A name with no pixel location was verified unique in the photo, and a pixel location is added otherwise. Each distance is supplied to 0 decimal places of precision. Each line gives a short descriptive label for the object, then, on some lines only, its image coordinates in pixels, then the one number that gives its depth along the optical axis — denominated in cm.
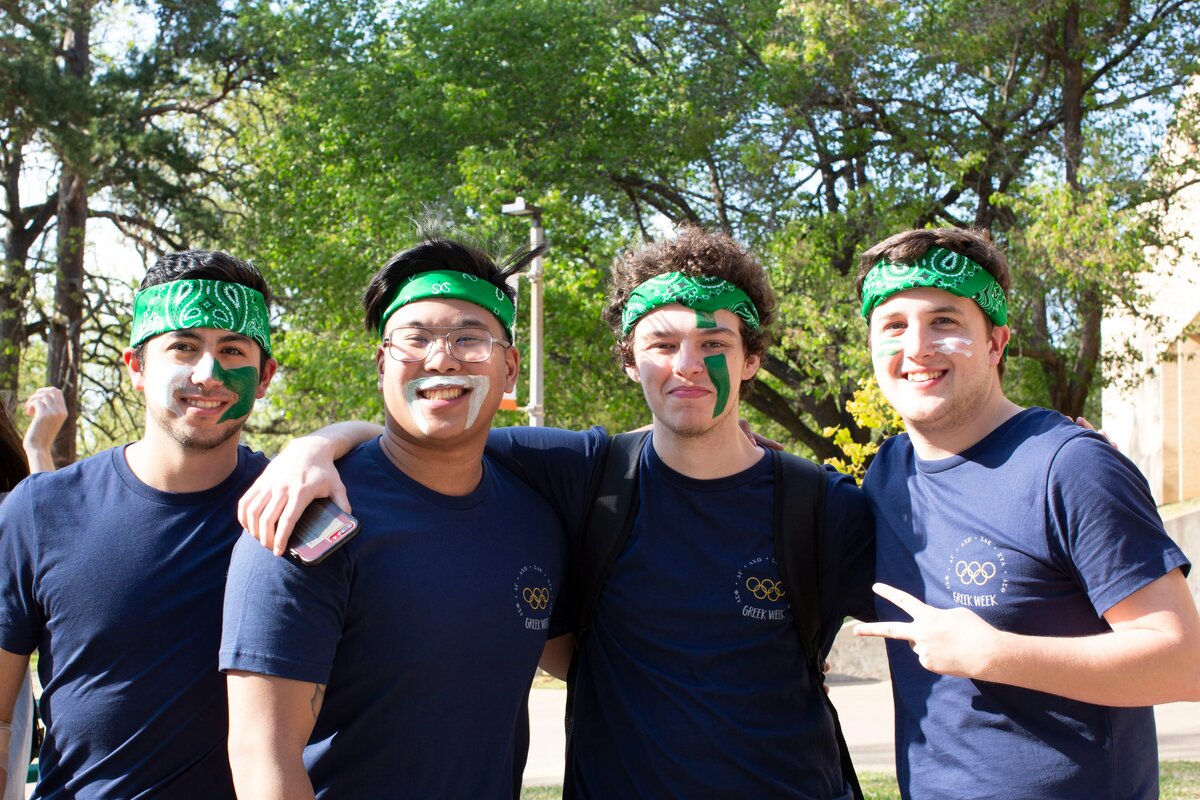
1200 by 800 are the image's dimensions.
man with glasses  261
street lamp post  1297
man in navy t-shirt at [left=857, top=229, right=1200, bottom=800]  276
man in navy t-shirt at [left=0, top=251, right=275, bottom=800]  290
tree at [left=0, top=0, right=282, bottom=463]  1761
